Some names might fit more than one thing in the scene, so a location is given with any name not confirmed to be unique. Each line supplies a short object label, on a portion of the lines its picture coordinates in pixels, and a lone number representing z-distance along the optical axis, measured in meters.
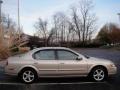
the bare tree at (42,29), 32.48
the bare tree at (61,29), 32.24
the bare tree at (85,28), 32.71
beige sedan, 4.02
